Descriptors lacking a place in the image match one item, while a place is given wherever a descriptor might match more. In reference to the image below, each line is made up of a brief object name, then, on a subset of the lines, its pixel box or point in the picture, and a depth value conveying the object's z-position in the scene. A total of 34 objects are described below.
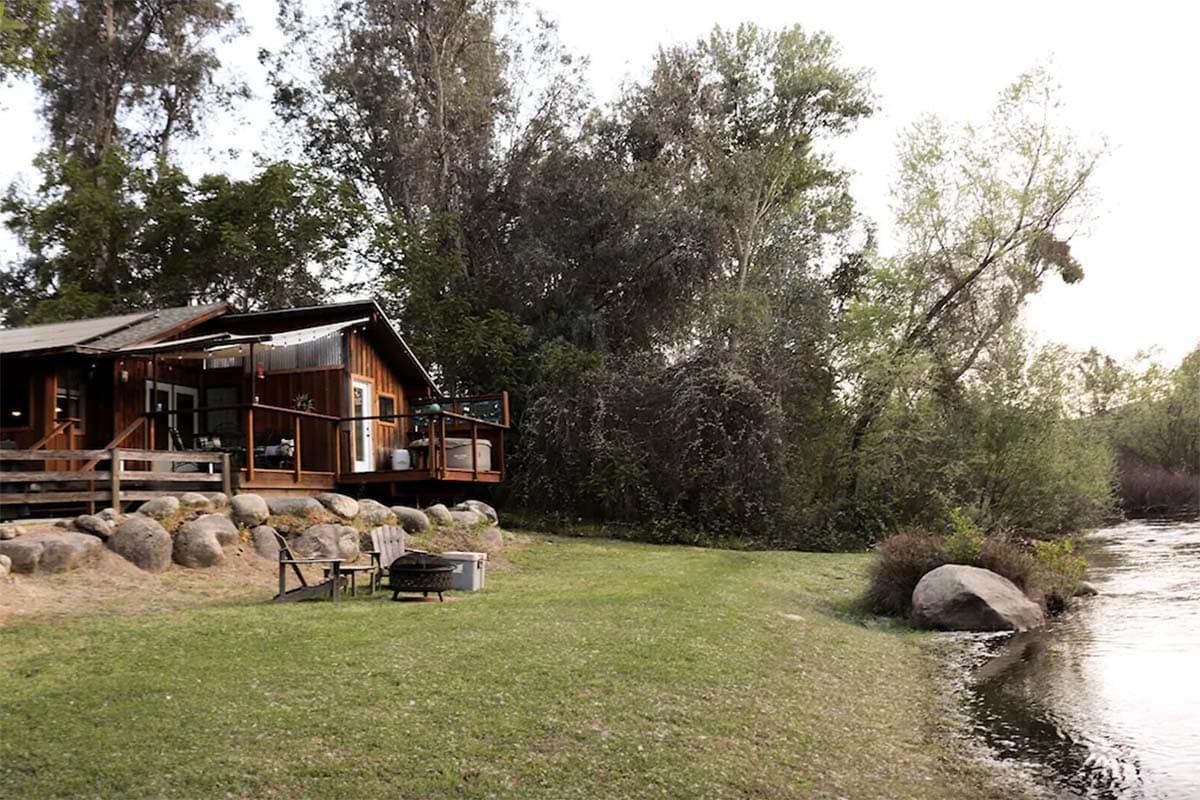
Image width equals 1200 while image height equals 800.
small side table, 13.64
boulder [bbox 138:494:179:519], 15.70
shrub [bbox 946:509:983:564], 16.52
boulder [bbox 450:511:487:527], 20.20
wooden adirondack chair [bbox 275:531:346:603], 12.95
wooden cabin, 18.67
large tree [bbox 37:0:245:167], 35.31
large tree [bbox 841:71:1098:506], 30.94
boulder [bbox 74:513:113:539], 14.80
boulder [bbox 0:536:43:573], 13.37
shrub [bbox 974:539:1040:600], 16.52
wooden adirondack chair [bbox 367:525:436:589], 14.40
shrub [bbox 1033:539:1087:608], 16.47
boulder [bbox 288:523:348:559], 16.48
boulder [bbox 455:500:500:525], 21.78
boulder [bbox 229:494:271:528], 16.73
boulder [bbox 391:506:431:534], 19.19
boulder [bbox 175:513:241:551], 15.59
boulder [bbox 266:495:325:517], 17.45
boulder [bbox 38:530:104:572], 13.67
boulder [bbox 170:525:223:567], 15.12
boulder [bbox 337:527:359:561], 16.73
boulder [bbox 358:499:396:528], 18.59
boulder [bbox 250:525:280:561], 16.30
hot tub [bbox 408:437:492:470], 23.55
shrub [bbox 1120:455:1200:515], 41.66
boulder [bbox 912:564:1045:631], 14.88
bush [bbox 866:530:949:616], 16.22
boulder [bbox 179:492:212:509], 16.50
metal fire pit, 13.22
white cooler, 14.67
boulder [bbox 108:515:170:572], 14.62
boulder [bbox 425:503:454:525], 19.98
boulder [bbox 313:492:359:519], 18.19
